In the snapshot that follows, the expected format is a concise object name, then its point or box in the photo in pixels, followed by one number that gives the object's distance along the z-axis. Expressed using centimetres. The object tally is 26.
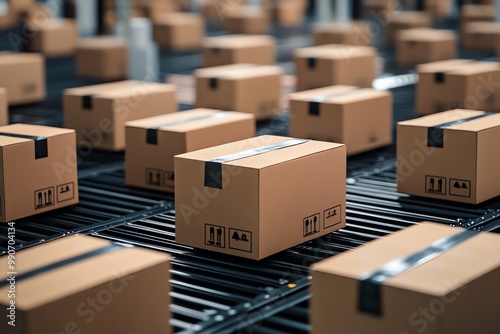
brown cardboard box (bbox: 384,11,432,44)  1504
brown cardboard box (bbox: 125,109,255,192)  598
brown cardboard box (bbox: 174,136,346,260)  465
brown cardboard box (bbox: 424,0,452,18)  2019
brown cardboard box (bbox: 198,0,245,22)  1981
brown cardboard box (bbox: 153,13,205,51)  1496
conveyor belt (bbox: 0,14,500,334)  405
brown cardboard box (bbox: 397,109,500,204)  561
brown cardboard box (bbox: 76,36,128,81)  1126
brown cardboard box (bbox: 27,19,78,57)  1370
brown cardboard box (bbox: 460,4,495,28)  1633
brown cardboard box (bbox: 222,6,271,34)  1677
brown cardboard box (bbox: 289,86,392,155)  691
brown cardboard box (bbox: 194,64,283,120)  828
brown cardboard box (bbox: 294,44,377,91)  945
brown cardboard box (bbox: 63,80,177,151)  725
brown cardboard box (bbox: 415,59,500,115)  808
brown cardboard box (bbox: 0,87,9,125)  689
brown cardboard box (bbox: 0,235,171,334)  322
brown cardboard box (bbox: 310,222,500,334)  326
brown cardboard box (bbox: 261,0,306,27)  1958
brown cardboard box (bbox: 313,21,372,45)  1302
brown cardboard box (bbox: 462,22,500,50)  1385
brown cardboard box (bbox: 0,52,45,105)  940
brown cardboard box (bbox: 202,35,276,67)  1073
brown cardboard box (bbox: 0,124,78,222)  539
